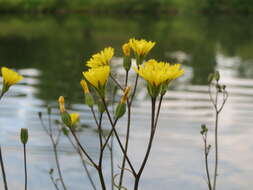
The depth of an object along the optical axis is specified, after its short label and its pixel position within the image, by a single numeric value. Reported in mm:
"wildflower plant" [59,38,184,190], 619
